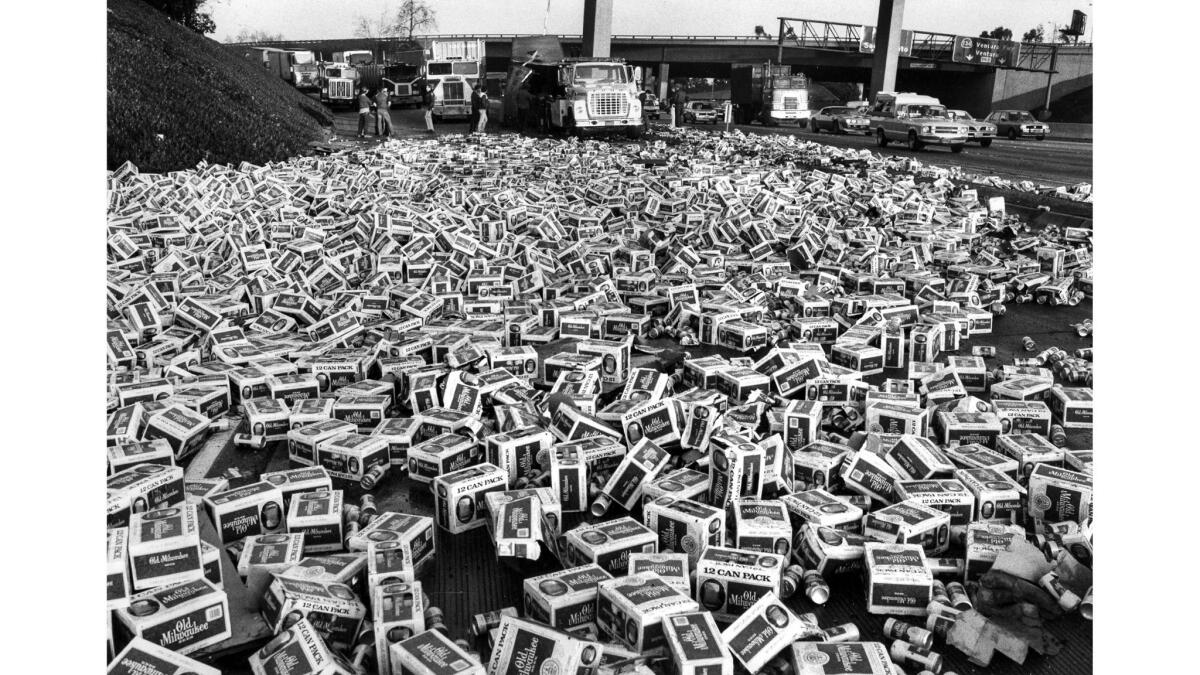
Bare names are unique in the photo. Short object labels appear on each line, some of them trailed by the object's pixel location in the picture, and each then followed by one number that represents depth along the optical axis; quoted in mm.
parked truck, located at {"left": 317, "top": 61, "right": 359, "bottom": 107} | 40875
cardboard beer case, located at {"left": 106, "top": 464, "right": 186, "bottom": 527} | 3873
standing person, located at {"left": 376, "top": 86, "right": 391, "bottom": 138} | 26516
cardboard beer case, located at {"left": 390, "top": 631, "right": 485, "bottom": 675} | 2764
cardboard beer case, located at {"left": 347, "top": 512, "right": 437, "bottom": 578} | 3703
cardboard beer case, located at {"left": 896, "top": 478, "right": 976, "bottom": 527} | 4125
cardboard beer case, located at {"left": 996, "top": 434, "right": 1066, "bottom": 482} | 4617
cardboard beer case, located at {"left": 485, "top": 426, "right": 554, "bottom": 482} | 4492
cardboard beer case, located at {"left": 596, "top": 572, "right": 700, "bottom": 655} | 3057
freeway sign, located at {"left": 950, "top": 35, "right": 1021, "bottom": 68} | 51812
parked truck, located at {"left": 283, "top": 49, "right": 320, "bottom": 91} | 45656
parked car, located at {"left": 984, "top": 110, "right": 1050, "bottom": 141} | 31344
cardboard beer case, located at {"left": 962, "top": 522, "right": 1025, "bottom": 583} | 3694
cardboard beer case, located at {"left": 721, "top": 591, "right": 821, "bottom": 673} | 3043
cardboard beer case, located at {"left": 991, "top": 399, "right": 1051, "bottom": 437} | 5215
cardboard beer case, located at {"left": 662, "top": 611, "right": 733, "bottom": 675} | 2846
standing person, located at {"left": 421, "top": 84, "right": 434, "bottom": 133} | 29659
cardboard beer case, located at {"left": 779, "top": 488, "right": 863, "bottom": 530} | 3980
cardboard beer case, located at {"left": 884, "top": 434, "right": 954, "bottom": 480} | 4438
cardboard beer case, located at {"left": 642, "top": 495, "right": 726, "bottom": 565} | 3799
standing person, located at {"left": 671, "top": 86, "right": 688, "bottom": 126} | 37531
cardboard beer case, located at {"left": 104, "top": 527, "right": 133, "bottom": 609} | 3109
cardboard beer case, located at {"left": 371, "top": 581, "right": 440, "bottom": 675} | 3045
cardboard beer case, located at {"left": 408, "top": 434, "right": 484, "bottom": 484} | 4539
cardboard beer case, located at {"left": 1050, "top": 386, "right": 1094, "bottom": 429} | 5449
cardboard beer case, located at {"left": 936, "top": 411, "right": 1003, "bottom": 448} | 4973
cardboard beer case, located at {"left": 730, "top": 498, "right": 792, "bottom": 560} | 3809
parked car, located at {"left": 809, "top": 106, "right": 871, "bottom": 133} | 31775
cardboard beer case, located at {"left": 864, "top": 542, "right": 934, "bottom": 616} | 3490
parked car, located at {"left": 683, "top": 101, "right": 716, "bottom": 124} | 40469
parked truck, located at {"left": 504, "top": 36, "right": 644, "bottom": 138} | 25656
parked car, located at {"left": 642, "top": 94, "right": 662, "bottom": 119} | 34156
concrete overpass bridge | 53906
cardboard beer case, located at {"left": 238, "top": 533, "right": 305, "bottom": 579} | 3537
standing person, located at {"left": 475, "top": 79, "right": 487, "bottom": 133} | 28250
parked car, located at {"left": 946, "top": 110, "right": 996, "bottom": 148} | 25156
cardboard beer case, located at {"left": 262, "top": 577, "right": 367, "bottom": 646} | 3164
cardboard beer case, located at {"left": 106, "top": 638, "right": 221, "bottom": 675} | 2761
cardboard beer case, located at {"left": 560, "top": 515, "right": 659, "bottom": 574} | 3633
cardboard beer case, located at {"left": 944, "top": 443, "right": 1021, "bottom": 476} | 4496
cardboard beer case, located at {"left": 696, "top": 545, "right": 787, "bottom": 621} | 3455
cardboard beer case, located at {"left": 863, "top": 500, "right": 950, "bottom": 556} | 3873
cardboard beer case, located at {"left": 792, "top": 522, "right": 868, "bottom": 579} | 3740
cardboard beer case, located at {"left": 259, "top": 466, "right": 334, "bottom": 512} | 4094
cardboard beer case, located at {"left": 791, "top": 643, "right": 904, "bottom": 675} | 2961
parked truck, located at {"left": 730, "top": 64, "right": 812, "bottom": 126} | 39062
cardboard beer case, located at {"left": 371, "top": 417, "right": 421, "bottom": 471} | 4777
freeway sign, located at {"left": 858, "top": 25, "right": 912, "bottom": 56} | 54875
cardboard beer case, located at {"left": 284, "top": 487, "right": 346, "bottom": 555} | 3881
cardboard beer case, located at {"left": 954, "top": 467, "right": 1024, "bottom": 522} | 4180
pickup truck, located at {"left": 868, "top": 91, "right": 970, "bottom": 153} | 24219
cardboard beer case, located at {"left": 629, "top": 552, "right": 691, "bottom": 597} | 3418
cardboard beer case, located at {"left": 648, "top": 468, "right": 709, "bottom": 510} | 4188
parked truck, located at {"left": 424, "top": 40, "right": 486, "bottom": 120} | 35781
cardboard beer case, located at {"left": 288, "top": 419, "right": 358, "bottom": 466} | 4746
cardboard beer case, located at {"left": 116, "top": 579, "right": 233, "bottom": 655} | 3025
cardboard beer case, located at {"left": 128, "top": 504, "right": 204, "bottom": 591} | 3299
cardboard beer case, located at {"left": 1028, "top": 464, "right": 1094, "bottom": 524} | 4164
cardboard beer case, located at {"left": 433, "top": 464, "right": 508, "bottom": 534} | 4121
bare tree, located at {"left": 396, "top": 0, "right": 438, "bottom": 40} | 68188
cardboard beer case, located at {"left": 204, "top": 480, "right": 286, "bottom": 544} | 3908
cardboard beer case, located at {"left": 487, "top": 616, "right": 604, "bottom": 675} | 2852
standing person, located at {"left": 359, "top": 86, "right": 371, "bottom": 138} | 26781
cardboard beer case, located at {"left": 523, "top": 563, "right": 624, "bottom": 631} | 3271
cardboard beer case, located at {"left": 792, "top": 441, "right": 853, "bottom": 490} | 4492
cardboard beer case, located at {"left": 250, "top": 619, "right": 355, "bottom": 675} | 2859
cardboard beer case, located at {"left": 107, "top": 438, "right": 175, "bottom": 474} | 4367
